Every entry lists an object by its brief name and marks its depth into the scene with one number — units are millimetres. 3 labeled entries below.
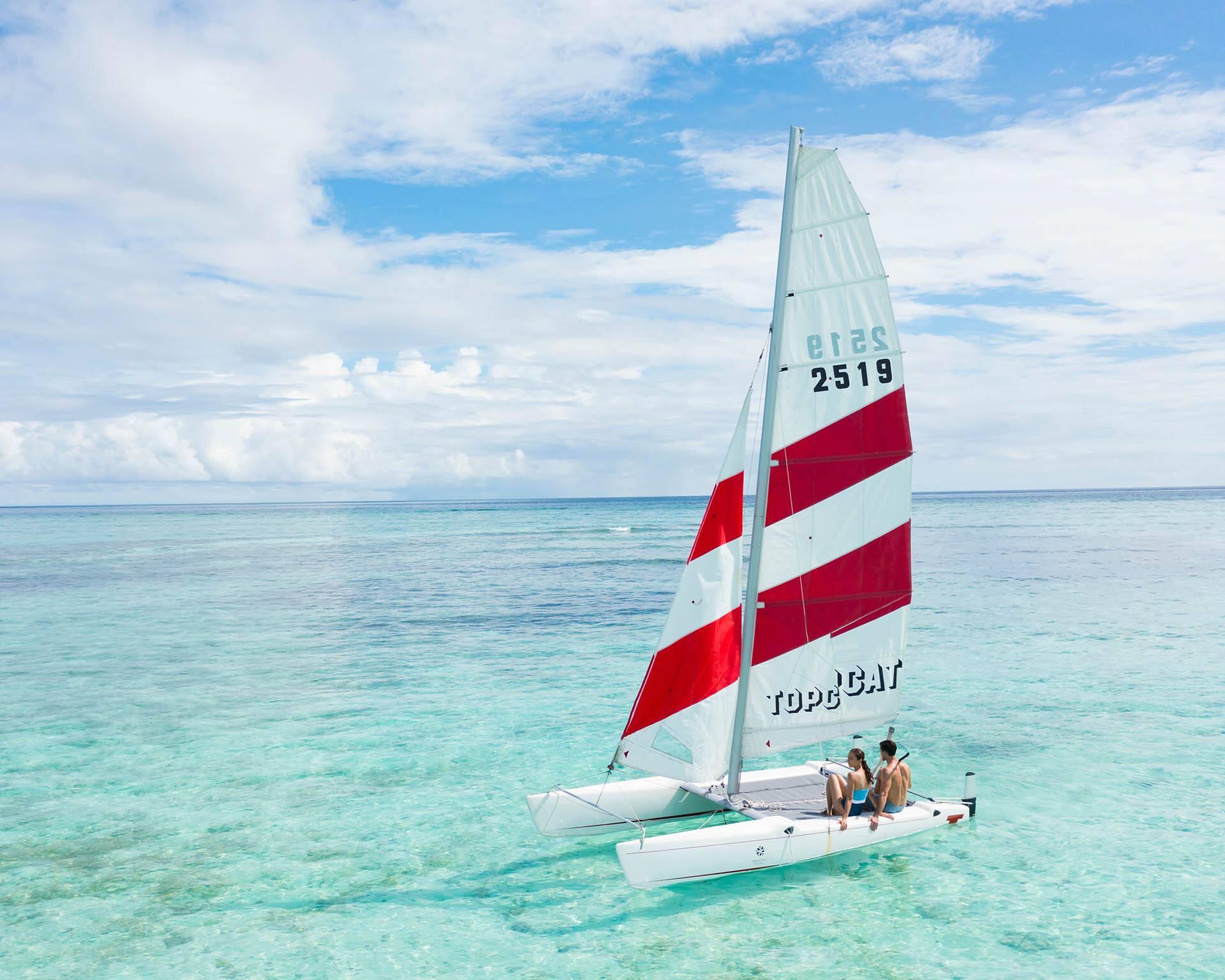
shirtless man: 10828
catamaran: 9703
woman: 10727
